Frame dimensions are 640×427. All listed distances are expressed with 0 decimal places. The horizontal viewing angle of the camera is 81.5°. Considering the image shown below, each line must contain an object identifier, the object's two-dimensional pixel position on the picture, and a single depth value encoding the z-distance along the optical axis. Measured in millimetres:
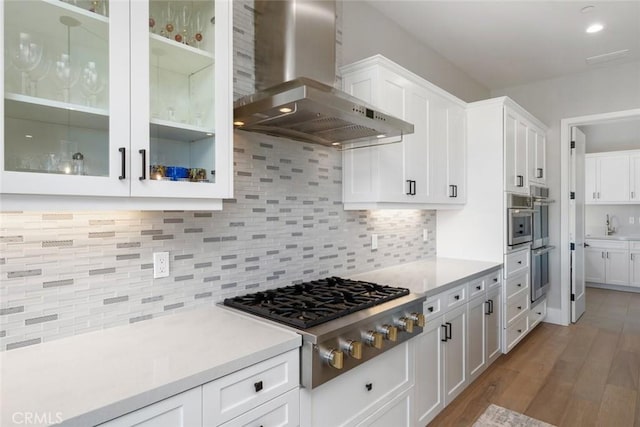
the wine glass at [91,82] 1189
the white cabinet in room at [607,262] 5930
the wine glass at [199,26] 1520
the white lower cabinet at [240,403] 1053
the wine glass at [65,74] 1149
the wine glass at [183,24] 1479
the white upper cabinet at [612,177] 5836
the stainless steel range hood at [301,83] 1626
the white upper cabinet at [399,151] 2371
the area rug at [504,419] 2355
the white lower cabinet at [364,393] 1517
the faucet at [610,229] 6348
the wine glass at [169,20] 1425
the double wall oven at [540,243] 3830
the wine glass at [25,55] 1050
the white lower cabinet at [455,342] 2207
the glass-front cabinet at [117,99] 1058
